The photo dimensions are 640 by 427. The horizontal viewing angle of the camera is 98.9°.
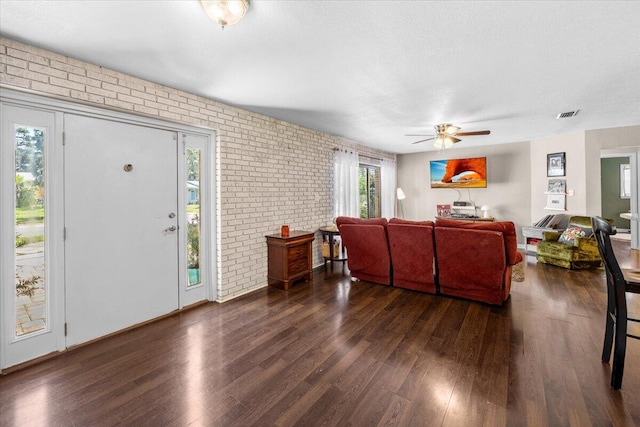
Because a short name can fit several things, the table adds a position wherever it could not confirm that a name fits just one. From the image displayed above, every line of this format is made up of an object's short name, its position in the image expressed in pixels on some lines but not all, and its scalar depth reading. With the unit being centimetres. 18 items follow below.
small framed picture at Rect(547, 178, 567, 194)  534
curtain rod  528
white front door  239
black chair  173
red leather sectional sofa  296
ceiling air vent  381
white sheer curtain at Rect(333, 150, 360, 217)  530
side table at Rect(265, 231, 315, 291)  374
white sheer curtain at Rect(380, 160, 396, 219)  690
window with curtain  634
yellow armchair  434
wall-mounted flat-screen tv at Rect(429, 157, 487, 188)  620
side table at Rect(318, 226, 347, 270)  465
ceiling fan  429
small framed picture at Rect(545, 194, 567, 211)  535
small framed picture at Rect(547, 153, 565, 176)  534
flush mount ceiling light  156
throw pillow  441
